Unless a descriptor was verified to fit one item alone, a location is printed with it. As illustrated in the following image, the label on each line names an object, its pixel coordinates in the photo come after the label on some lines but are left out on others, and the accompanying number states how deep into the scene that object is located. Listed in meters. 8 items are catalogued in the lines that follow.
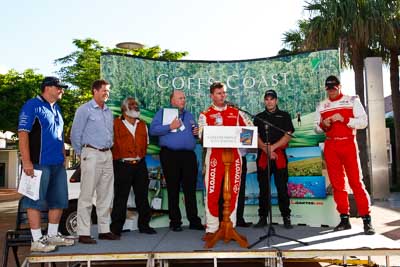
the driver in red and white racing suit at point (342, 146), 4.82
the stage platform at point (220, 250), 3.78
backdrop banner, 5.73
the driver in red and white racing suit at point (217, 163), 4.42
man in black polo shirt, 5.22
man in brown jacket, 4.87
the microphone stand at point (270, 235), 4.12
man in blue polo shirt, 3.94
